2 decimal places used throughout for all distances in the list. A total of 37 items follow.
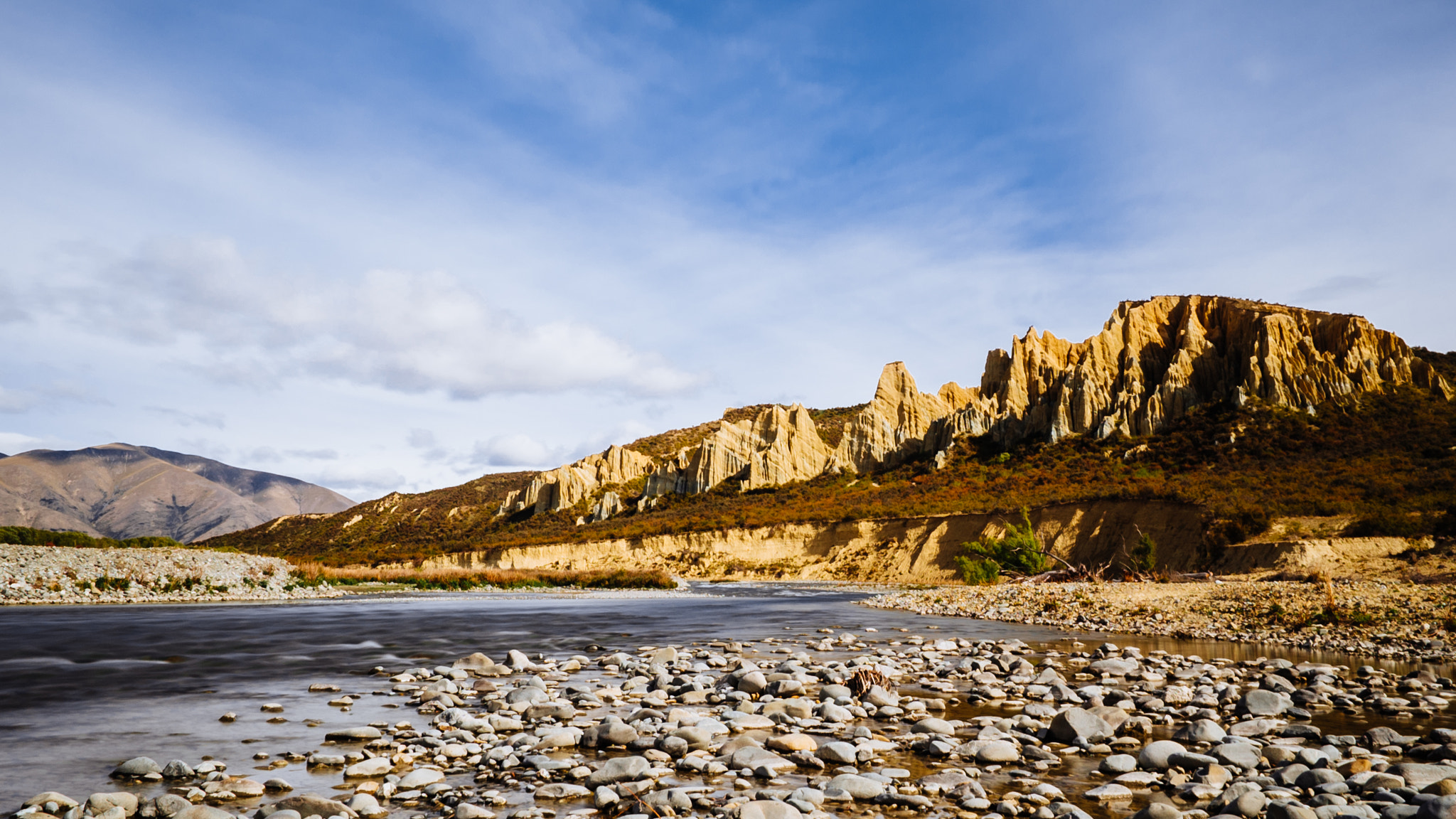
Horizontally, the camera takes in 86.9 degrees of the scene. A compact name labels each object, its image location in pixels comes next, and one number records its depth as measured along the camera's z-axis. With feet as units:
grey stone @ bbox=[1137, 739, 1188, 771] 23.17
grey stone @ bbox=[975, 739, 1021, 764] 24.00
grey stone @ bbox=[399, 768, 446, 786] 21.16
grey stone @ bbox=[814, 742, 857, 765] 23.89
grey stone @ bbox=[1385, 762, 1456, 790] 20.54
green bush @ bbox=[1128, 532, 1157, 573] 115.96
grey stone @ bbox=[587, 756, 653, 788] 21.68
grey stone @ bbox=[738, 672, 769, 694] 35.78
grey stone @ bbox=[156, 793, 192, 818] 18.80
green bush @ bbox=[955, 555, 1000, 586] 135.64
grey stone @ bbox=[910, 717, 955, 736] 27.30
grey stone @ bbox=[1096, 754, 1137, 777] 22.79
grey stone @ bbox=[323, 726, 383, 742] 26.63
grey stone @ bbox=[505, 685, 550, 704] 33.27
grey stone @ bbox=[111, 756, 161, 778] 22.24
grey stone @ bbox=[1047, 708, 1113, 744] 26.17
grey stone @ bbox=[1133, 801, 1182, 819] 18.04
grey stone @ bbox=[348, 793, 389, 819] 18.93
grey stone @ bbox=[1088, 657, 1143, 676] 39.27
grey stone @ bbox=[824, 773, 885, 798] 20.39
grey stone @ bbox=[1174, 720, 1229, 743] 25.46
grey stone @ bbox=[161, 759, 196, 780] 22.16
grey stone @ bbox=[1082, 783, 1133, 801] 20.35
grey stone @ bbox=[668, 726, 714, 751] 25.72
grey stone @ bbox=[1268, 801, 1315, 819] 17.53
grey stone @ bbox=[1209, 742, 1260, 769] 22.91
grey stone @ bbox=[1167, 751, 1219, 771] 22.61
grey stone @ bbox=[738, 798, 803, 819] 18.03
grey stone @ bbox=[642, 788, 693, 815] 19.21
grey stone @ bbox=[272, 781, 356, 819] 18.70
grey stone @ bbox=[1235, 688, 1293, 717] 30.14
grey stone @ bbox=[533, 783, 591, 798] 20.58
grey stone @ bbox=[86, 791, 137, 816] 18.56
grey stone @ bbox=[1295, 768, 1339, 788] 20.54
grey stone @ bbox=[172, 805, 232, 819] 18.04
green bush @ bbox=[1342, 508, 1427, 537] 97.66
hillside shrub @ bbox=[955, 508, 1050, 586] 133.28
